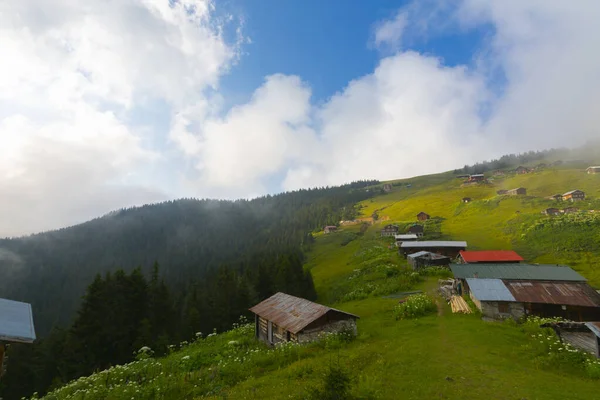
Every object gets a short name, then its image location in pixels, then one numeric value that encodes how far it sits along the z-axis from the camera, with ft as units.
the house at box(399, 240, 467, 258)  254.29
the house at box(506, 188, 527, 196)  410.84
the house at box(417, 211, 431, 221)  425.69
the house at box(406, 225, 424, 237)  346.62
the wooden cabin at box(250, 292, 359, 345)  87.04
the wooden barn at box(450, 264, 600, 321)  108.88
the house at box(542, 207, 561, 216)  300.38
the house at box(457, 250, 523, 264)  190.49
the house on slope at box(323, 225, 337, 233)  521.24
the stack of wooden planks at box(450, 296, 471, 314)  115.75
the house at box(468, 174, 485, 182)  592.44
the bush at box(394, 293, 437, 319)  115.08
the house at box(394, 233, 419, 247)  322.34
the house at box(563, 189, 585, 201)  335.47
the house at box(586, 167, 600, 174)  443.32
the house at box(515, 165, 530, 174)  578.29
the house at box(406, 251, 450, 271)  228.63
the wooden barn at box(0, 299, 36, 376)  39.14
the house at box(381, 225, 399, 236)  396.57
